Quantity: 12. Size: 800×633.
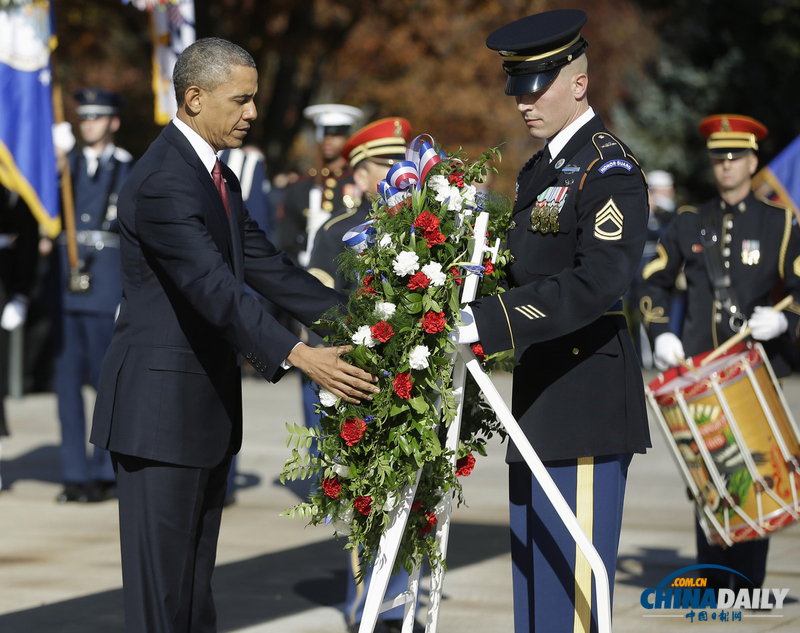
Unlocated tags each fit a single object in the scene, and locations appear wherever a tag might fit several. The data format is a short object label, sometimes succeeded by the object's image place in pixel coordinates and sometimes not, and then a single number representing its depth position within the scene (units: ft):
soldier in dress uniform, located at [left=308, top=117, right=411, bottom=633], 34.24
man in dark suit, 22.02
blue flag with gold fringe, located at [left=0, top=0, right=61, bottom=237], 47.57
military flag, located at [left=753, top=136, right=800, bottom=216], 48.73
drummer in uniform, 34.73
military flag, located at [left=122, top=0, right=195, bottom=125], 50.45
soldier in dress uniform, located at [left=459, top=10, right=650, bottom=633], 21.77
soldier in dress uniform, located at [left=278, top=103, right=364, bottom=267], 47.03
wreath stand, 21.02
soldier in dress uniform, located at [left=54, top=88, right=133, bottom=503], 48.55
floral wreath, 20.72
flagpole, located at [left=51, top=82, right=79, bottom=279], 48.60
